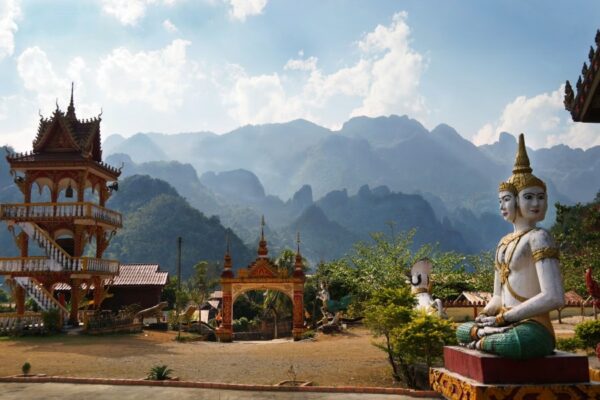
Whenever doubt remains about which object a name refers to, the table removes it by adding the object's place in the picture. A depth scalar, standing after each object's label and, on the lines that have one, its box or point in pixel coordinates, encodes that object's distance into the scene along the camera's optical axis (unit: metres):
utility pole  25.00
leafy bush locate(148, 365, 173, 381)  11.62
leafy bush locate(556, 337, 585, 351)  14.35
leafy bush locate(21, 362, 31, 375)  12.26
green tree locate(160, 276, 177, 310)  44.12
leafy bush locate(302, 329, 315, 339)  25.38
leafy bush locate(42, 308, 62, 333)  23.42
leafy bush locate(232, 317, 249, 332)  38.56
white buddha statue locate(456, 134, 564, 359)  5.39
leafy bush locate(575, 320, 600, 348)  14.64
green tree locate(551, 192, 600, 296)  20.28
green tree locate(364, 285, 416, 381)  12.42
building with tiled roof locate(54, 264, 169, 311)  35.41
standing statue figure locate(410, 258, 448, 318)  16.84
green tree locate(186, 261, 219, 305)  42.24
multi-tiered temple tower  25.48
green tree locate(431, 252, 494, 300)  30.42
